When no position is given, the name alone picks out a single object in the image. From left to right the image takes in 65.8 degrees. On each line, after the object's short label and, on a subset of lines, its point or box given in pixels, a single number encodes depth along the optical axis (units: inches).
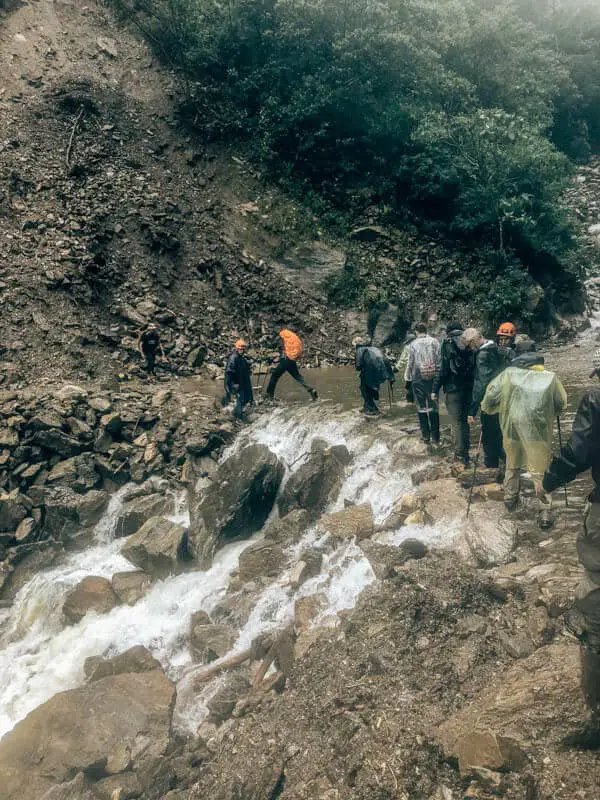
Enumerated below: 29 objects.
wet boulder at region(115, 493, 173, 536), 390.0
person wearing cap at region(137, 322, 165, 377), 565.9
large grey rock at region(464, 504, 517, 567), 225.9
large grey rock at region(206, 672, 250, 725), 215.8
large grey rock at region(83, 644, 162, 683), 261.0
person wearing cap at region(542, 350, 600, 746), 141.5
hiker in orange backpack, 455.5
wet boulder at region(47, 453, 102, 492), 410.3
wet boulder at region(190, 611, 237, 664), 257.8
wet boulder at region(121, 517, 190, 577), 336.8
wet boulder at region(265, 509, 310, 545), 321.7
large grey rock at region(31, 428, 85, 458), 420.8
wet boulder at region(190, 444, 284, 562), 345.4
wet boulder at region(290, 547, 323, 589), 277.4
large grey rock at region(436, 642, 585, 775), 139.2
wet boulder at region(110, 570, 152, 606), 323.0
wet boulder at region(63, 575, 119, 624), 318.3
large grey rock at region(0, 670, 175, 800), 210.8
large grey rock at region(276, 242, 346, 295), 772.6
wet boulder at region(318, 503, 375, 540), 294.2
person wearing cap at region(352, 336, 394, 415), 399.9
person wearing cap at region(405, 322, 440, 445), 331.0
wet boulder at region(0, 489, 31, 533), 387.5
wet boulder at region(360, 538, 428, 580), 242.1
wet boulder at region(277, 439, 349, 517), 348.8
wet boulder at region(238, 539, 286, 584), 300.7
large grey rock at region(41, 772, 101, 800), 198.2
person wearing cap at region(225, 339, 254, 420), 456.4
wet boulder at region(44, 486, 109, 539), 394.0
